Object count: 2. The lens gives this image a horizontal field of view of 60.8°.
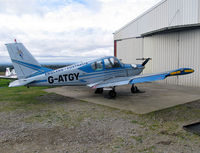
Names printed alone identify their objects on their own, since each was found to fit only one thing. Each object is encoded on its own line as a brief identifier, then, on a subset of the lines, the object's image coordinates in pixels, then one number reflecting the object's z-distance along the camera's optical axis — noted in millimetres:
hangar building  14047
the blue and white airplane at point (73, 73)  9312
